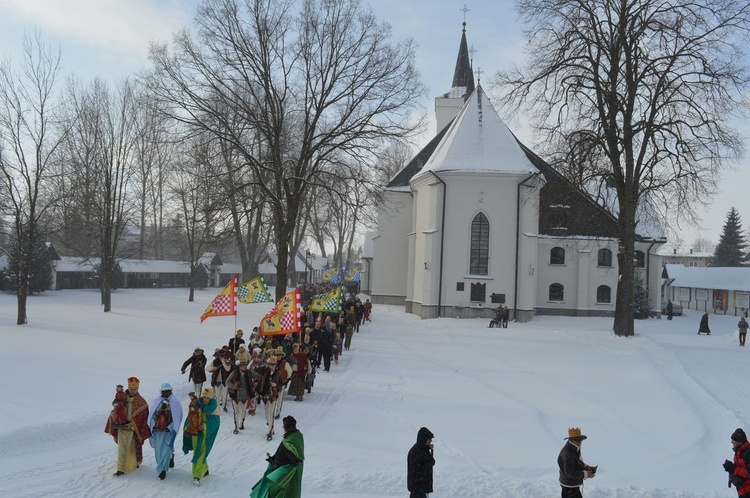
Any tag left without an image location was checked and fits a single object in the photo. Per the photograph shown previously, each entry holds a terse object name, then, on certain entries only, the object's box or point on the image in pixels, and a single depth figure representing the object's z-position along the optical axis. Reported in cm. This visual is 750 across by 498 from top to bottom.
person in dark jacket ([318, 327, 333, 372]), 1670
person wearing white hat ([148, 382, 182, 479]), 827
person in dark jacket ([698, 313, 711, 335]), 2755
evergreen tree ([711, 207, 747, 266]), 7206
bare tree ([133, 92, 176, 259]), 2558
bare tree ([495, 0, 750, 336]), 2255
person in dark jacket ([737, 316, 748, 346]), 2339
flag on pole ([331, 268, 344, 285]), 3706
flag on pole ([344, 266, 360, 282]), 4203
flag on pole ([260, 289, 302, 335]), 1509
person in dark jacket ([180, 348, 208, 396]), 1249
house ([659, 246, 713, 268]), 12418
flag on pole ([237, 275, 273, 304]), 1908
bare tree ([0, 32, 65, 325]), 2192
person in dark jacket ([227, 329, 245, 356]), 1449
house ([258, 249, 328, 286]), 7436
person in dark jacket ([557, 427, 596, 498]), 699
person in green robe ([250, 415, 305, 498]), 650
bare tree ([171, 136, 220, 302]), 2376
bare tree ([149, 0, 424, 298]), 2333
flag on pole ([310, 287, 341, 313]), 2117
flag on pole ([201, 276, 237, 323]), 1547
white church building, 3114
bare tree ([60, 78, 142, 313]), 2927
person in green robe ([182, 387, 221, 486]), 817
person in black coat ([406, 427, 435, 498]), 684
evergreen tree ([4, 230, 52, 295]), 3747
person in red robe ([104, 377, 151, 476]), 825
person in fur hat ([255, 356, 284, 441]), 1073
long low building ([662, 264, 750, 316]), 4831
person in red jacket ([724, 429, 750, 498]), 687
